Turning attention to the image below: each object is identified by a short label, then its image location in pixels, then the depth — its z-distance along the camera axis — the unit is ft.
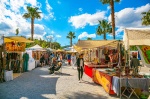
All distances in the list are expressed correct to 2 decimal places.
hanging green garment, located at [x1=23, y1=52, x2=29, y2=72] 32.83
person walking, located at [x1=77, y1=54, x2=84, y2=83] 22.31
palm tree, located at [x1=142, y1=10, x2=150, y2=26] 60.16
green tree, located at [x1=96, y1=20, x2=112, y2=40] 98.37
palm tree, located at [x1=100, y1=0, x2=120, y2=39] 46.73
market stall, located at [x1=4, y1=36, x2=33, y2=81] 28.45
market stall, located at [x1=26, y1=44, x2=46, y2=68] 45.04
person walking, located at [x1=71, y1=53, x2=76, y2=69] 45.32
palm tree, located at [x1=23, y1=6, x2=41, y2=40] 83.17
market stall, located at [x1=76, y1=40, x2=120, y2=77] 23.47
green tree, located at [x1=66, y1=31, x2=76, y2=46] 194.11
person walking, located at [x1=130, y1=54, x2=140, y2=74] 19.00
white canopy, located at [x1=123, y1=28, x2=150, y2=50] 11.47
